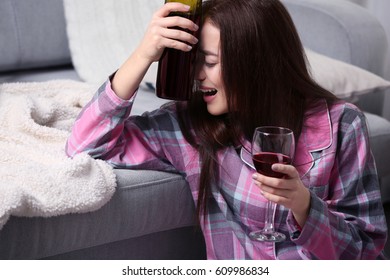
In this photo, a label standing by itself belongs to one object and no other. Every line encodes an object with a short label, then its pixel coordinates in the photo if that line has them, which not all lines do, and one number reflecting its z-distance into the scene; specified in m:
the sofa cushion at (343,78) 2.87
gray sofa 2.12
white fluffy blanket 2.05
